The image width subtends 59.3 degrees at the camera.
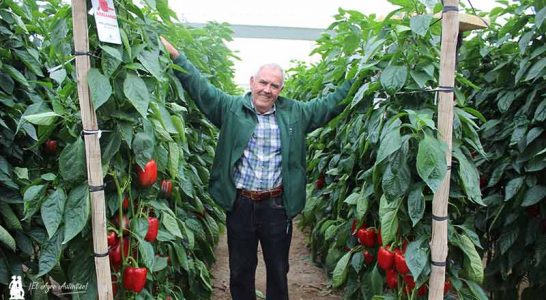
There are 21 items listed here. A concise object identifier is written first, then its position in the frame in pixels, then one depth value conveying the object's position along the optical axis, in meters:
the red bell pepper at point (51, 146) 2.17
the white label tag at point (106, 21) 1.52
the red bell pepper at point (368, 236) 2.23
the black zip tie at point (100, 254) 1.62
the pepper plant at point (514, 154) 2.49
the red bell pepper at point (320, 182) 3.93
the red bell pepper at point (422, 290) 1.96
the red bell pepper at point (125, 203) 1.81
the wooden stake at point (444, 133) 1.66
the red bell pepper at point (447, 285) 1.94
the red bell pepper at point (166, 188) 2.22
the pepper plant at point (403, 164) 1.77
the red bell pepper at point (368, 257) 2.29
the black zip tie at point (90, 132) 1.57
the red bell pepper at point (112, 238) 1.74
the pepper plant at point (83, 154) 1.62
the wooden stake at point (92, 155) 1.53
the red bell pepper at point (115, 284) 1.81
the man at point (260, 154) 2.68
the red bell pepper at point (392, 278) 2.00
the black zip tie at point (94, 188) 1.60
